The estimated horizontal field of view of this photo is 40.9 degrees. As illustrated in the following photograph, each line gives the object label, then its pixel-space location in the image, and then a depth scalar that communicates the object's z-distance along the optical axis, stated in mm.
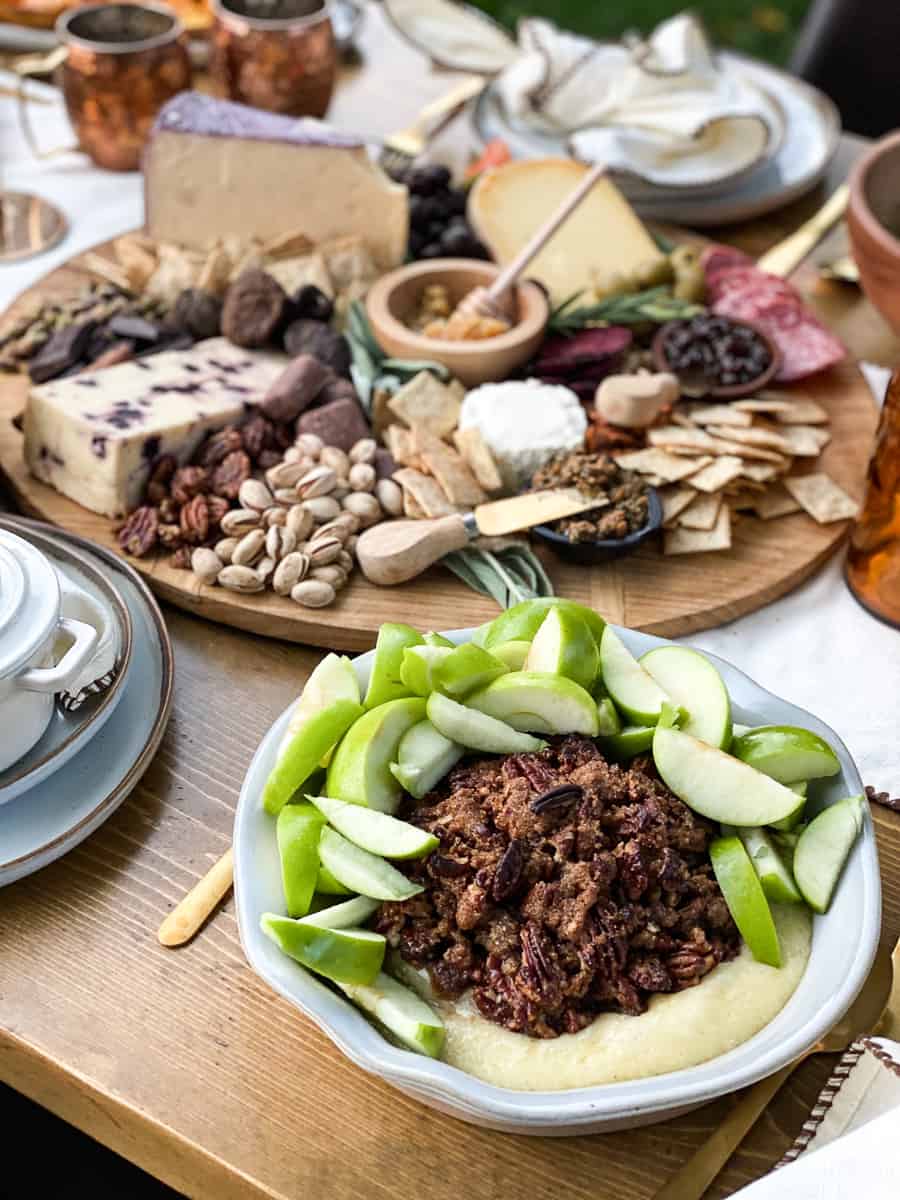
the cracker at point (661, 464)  1316
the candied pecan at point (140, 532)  1251
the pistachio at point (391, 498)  1290
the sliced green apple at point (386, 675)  924
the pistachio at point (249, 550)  1214
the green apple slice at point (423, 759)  872
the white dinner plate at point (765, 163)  1849
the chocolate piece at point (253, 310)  1479
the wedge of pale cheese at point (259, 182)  1611
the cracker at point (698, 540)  1282
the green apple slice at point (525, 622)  978
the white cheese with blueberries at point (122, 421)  1289
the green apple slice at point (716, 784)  860
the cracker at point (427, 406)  1383
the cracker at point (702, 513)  1292
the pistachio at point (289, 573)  1192
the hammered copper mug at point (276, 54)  1859
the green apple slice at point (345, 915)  812
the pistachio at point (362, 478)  1293
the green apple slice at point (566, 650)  920
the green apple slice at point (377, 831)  826
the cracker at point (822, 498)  1345
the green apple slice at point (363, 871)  816
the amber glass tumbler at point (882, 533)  1201
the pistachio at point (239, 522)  1233
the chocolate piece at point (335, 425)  1354
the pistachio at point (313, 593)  1180
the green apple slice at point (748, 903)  816
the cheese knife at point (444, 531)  1210
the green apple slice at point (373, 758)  860
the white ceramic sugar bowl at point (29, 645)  887
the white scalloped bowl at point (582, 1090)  728
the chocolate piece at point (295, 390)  1375
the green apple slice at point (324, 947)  781
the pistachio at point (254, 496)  1248
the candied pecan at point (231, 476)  1287
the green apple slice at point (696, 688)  911
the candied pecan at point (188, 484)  1288
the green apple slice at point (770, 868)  841
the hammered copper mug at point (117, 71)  1811
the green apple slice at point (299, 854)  822
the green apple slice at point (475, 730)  886
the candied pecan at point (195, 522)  1249
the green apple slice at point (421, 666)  896
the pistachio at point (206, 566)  1205
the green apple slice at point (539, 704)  886
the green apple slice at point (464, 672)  896
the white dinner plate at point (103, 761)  939
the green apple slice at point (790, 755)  894
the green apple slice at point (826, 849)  843
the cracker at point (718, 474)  1306
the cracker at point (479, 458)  1320
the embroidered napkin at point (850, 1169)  681
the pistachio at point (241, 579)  1191
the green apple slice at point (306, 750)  872
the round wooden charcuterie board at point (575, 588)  1195
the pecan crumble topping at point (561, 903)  810
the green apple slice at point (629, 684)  925
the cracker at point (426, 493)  1272
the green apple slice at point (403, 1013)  765
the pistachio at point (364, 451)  1327
